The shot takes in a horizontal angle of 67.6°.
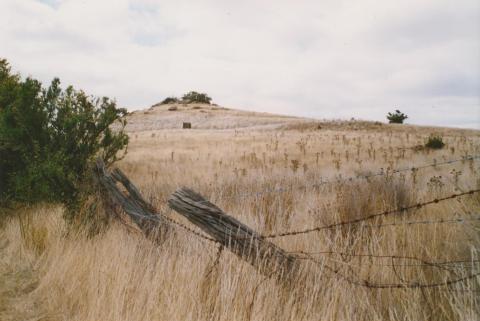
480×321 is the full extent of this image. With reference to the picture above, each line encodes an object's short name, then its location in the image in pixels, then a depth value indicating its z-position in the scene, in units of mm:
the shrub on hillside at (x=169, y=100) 61075
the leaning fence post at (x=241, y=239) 2656
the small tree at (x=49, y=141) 5270
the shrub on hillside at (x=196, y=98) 60812
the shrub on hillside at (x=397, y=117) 32406
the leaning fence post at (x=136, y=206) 3734
